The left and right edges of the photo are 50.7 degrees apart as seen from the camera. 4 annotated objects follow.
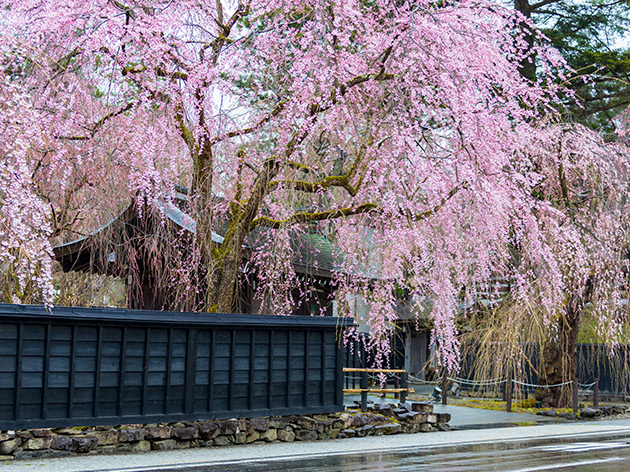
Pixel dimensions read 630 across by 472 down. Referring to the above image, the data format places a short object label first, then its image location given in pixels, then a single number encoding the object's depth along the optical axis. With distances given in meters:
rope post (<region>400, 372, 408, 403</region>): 14.94
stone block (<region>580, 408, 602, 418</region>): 15.58
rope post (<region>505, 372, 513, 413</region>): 16.19
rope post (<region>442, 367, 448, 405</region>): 16.52
